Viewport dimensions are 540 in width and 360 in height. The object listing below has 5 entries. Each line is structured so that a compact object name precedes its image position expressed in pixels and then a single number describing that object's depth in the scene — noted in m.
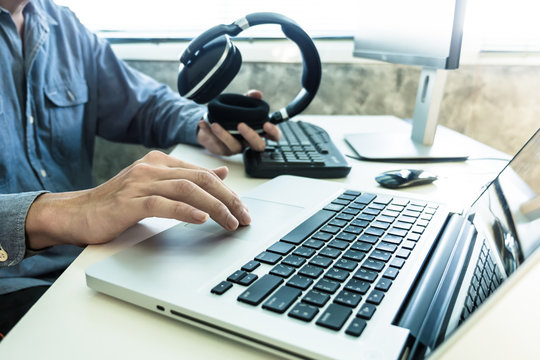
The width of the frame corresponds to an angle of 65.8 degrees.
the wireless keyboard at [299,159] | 0.70
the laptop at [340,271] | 0.28
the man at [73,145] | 0.46
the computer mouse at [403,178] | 0.66
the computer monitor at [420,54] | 0.75
